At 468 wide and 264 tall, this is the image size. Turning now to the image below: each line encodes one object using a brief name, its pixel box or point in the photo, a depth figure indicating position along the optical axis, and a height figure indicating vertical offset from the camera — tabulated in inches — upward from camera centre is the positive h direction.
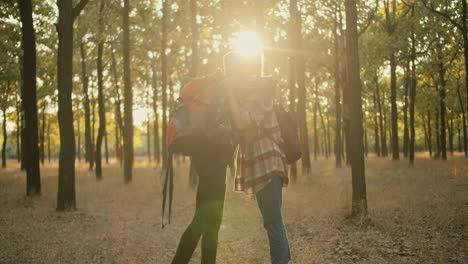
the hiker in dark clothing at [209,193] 161.9 -19.1
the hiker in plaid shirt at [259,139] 162.9 +0.2
